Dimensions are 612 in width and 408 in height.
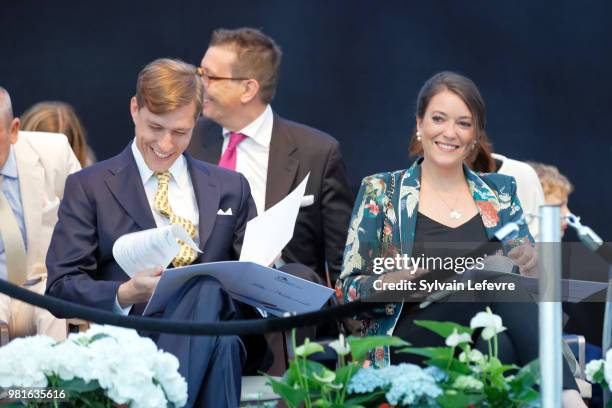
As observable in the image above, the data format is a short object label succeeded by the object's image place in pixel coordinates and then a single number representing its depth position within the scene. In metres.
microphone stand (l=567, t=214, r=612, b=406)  6.22
